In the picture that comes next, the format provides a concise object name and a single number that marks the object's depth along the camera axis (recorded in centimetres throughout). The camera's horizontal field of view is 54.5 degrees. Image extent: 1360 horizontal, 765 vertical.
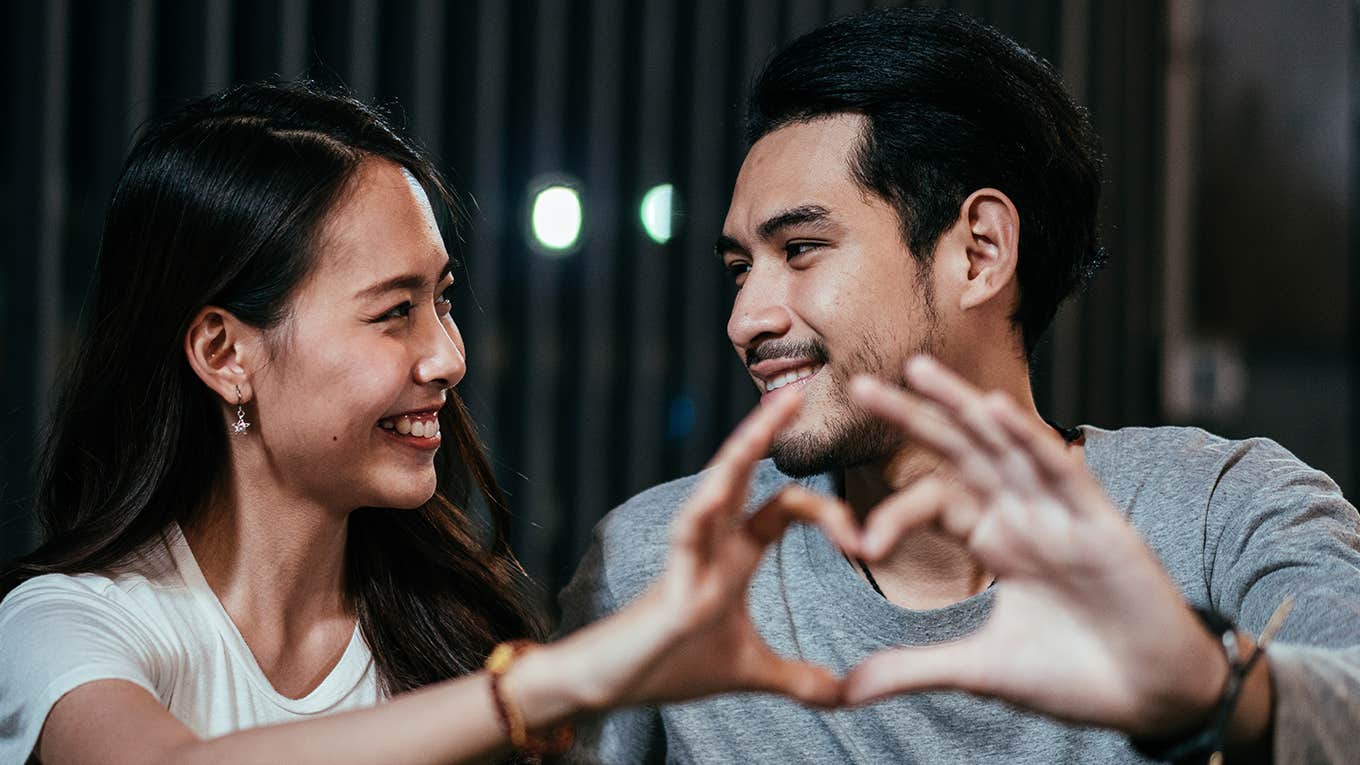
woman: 153
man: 159
